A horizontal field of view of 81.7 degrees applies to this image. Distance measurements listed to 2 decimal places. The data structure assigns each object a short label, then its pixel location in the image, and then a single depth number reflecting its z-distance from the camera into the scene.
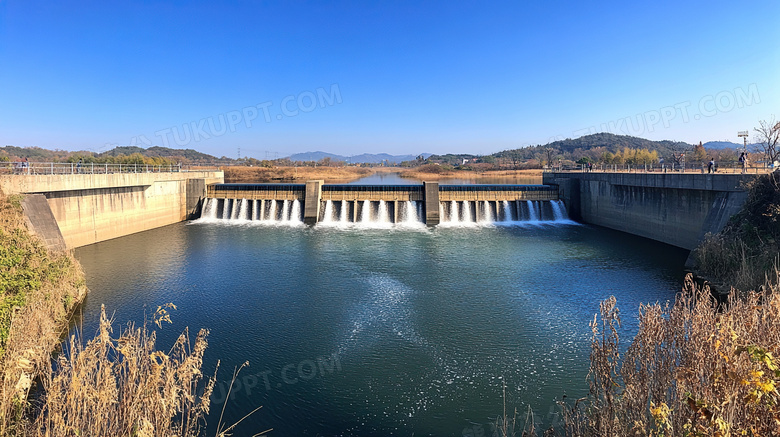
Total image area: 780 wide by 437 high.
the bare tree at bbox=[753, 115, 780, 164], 22.88
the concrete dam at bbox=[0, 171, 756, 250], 21.16
